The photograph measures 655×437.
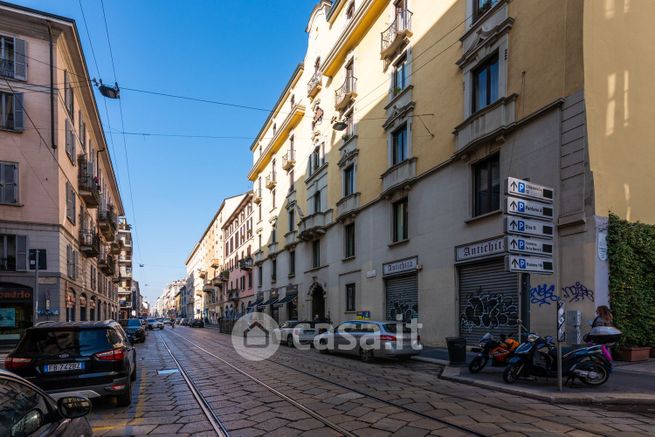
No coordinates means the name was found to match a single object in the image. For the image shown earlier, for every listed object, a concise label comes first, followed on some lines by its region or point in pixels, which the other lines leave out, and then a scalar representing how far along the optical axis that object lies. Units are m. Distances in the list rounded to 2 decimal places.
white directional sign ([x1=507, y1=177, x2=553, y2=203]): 8.83
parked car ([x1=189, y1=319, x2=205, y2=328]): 59.09
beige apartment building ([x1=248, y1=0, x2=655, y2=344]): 11.87
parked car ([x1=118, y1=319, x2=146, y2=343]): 24.61
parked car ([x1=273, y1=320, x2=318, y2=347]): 21.20
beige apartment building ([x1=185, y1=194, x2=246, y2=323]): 67.00
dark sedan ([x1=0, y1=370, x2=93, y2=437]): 2.61
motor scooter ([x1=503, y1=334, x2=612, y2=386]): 8.41
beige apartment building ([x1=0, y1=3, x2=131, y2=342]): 21.44
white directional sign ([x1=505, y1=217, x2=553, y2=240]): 8.88
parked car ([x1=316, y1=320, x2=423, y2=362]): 13.75
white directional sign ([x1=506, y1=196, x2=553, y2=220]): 8.80
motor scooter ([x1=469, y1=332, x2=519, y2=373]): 10.11
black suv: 6.41
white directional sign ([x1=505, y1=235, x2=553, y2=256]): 8.98
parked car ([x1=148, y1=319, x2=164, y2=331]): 53.82
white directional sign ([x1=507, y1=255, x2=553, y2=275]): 8.92
